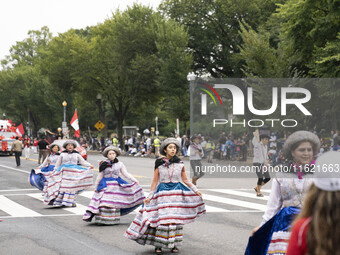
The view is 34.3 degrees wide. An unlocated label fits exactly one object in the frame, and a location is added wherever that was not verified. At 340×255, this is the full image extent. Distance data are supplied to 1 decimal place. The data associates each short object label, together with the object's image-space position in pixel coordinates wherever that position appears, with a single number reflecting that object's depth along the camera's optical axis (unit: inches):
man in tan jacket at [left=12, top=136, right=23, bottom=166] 1144.8
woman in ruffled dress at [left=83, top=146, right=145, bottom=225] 391.9
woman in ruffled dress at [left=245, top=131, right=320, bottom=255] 187.0
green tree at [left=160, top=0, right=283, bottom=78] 1626.5
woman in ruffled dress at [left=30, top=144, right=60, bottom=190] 574.9
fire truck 1686.8
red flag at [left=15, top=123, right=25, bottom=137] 1576.0
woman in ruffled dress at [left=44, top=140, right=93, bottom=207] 496.4
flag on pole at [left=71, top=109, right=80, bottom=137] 1212.8
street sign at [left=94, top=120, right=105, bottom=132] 1876.2
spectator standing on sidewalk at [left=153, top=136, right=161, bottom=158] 1364.4
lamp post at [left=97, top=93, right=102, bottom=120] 2161.9
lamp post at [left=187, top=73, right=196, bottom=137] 1167.0
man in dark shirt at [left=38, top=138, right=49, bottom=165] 1102.5
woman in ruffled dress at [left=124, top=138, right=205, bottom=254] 301.7
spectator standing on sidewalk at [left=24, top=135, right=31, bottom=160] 1453.0
